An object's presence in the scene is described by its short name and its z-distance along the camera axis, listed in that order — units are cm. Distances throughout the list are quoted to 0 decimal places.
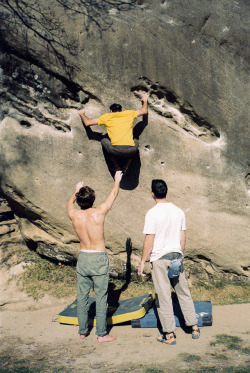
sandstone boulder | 499
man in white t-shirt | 390
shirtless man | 404
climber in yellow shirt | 480
